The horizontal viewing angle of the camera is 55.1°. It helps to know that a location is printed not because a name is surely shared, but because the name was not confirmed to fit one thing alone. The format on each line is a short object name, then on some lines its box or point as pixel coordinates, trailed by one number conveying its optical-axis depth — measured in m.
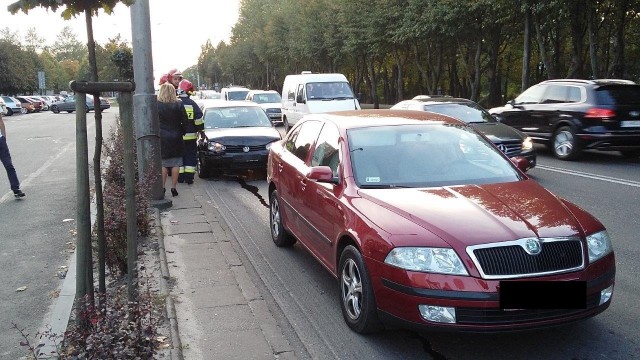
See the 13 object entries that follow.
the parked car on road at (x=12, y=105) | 49.04
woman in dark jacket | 9.71
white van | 19.53
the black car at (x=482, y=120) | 11.13
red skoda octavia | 3.73
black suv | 12.81
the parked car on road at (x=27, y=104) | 55.40
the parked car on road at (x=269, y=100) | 27.44
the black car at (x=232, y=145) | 11.73
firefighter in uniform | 10.12
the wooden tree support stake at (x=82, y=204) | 3.73
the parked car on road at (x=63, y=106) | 54.22
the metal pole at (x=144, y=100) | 8.65
